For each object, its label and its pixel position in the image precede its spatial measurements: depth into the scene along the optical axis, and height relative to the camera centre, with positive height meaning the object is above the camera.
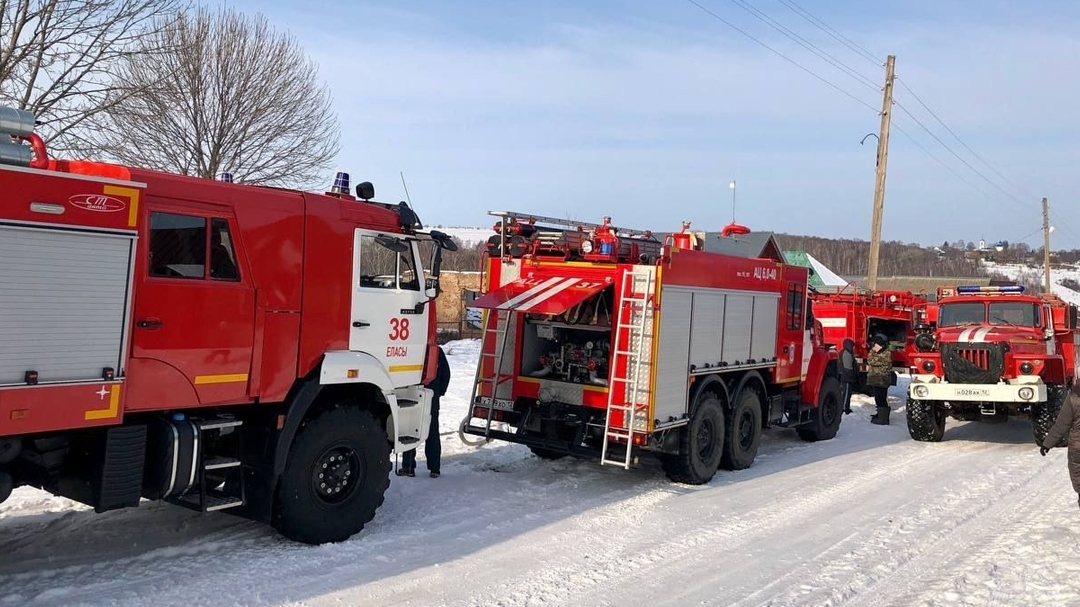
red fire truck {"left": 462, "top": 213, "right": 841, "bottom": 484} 8.77 -0.21
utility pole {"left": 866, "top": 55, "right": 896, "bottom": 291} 22.84 +4.45
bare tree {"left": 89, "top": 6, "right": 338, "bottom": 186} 17.45 +4.29
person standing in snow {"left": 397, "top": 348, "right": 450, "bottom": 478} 9.02 -1.44
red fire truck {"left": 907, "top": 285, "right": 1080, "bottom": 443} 12.77 -0.18
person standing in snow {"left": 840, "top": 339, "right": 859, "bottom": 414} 14.77 -0.39
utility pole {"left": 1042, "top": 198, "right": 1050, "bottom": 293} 47.69 +7.27
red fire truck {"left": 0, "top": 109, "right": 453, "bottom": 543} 4.95 -0.30
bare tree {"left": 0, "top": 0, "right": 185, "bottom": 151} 12.67 +3.64
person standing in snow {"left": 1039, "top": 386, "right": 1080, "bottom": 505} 7.06 -0.59
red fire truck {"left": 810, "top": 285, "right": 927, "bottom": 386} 20.31 +0.74
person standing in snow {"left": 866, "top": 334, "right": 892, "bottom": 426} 16.05 -0.60
